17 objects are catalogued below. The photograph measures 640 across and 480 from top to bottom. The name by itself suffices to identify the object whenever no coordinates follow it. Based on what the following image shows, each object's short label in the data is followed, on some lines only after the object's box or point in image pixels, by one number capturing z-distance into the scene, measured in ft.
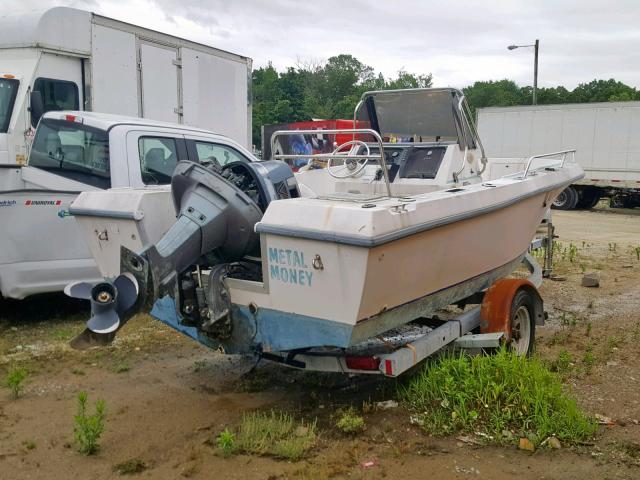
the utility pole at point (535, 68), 99.45
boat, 11.78
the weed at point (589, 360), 17.35
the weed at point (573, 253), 33.60
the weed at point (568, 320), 21.81
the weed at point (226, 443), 12.12
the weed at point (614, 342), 19.21
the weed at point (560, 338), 19.70
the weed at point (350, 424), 13.19
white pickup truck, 19.31
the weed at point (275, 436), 12.26
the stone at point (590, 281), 27.54
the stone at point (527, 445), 12.56
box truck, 29.50
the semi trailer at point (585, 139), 63.82
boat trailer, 13.33
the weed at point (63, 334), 19.79
